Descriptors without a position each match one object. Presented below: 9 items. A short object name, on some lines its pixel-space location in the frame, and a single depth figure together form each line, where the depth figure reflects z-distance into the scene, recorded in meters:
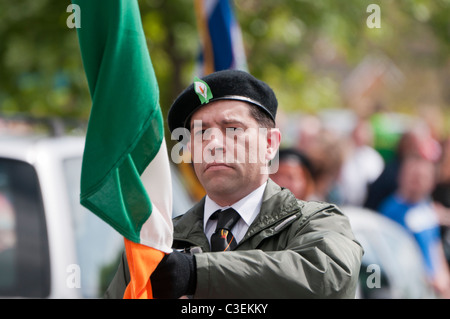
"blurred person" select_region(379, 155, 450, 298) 13.42
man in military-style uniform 3.83
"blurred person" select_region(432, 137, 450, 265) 14.75
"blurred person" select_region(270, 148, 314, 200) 10.23
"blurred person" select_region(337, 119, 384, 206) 15.85
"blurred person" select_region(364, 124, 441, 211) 14.44
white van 7.57
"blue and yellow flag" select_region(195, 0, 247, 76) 10.35
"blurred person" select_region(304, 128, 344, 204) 12.58
